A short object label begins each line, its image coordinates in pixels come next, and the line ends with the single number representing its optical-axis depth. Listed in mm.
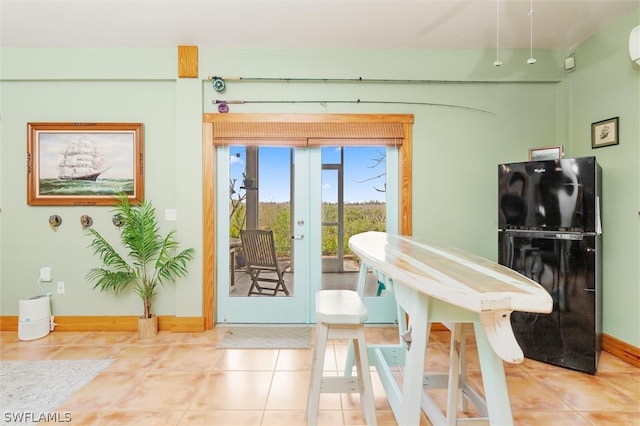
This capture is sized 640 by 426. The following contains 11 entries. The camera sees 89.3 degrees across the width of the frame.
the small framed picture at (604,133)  2623
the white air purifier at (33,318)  2947
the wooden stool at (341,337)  1504
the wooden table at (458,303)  928
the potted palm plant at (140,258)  2979
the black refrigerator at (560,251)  2316
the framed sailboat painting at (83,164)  3164
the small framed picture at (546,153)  2683
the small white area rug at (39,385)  1883
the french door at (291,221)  3295
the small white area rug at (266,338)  2805
